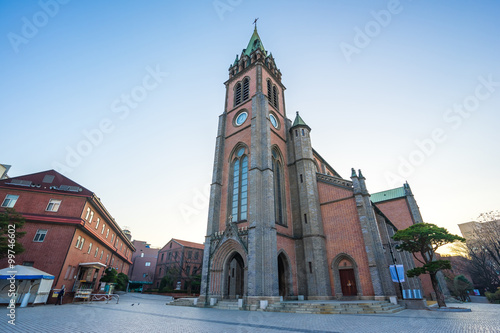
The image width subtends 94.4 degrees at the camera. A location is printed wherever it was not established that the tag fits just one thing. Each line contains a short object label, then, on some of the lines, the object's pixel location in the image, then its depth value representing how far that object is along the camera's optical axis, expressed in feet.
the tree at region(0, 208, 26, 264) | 48.65
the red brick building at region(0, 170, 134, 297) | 60.95
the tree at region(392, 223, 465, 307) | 53.21
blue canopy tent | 48.80
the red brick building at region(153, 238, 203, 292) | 154.67
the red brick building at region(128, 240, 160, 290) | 191.62
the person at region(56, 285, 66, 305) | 57.26
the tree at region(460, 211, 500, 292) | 89.51
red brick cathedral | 58.59
